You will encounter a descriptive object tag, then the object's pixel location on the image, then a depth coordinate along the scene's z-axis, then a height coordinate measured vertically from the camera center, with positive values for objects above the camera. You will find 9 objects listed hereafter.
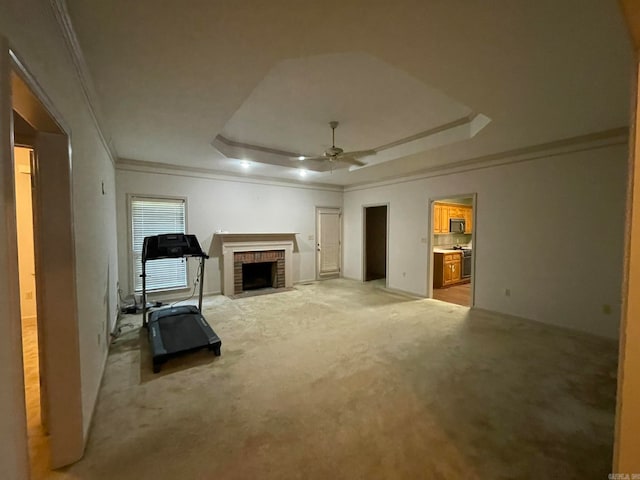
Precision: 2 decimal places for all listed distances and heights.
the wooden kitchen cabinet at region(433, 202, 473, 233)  6.90 +0.42
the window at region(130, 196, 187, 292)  5.04 +0.00
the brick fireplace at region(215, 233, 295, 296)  5.80 -0.66
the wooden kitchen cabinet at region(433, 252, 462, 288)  6.64 -0.95
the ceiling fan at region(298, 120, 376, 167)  3.52 +1.01
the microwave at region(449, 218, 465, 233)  7.30 +0.13
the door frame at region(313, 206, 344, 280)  7.33 -0.33
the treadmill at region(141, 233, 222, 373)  2.99 -1.22
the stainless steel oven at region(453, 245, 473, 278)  7.19 -0.81
